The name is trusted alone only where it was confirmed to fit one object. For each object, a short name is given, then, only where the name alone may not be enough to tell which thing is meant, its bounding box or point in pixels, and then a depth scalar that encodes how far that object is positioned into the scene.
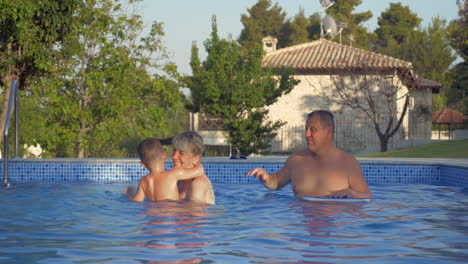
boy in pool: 6.03
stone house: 24.91
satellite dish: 31.35
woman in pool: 5.82
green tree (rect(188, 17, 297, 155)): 17.91
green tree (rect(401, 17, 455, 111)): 39.84
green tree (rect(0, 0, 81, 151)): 12.80
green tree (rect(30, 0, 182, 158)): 16.91
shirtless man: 6.20
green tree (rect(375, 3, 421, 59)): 46.34
